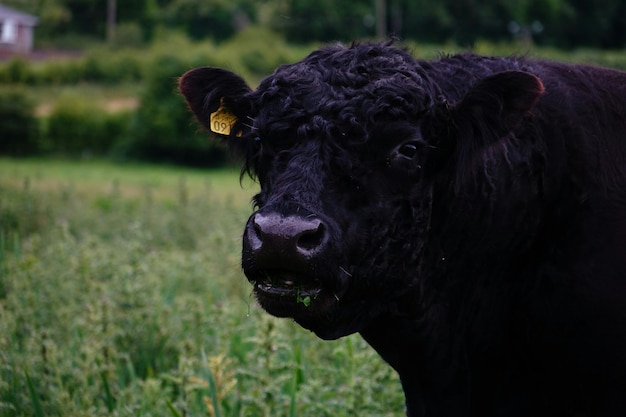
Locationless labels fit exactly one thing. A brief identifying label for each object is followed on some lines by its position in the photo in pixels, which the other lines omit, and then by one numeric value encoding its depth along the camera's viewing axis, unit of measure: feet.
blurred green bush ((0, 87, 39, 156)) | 127.24
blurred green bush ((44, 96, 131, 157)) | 138.51
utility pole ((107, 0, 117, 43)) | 220.14
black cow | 10.55
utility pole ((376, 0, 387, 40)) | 202.90
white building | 227.05
